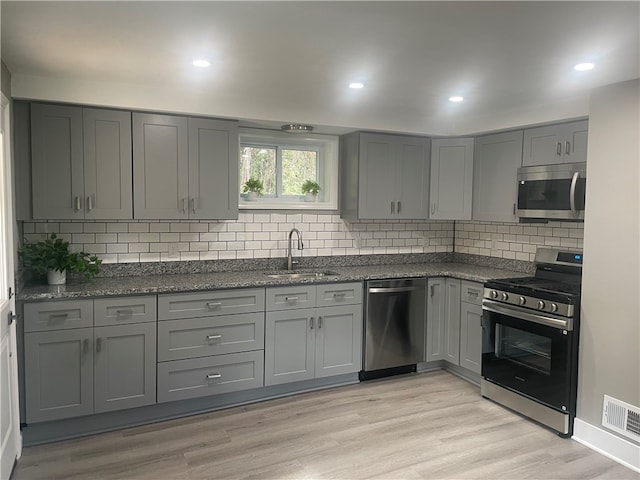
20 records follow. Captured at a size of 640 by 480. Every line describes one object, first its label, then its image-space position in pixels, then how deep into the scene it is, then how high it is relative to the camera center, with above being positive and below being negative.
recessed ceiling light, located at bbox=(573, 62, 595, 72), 2.67 +0.87
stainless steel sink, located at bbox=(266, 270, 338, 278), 4.11 -0.51
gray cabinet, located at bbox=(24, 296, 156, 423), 3.00 -0.94
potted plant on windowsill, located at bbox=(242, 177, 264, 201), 4.23 +0.25
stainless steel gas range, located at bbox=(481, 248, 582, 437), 3.19 -0.87
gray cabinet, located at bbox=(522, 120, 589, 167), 3.57 +0.60
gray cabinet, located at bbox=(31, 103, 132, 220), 3.23 +0.36
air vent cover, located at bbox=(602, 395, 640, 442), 2.85 -1.20
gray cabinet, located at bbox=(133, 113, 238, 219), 3.52 +0.37
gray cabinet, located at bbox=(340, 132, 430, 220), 4.35 +0.39
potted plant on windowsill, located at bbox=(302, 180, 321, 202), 4.51 +0.26
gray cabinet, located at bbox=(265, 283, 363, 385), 3.74 -0.97
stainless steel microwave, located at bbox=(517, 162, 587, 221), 3.49 +0.22
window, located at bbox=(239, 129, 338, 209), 4.29 +0.47
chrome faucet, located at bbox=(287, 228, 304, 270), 4.32 -0.27
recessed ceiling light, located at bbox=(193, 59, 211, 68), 2.73 +0.89
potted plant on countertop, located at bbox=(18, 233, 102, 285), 3.18 -0.31
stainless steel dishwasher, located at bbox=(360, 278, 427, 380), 4.12 -0.95
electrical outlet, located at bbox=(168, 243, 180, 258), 3.94 -0.29
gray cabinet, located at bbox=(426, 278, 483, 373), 4.11 -0.93
